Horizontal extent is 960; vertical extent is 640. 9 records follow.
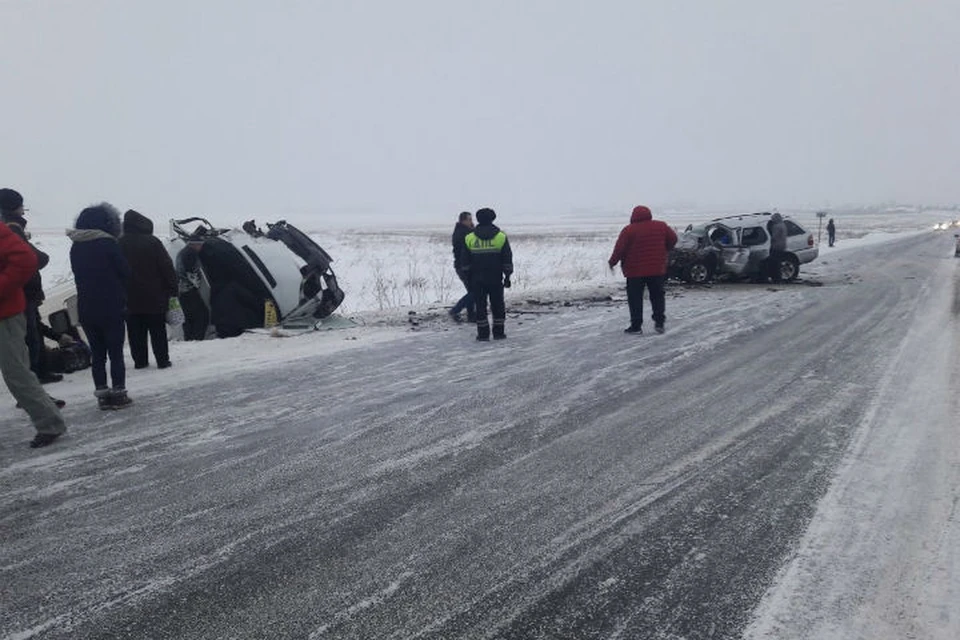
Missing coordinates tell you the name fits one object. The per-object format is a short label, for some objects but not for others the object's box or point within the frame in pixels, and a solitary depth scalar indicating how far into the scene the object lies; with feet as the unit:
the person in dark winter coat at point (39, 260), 21.13
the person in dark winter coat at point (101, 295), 20.63
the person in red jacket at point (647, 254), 33.22
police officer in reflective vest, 31.94
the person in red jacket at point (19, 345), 16.71
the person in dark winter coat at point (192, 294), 34.19
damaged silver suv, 58.34
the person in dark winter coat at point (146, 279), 24.91
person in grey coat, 57.77
